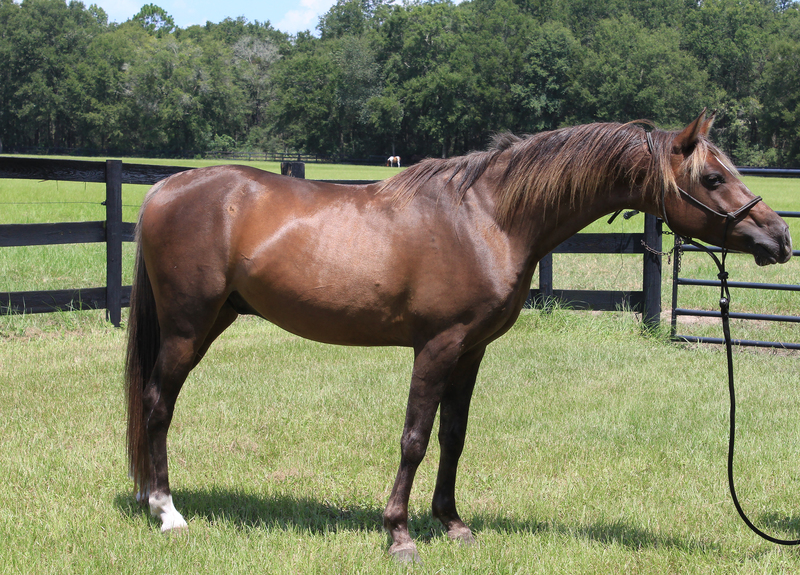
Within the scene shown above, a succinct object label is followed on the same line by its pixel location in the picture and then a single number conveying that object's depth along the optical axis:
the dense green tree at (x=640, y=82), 69.50
